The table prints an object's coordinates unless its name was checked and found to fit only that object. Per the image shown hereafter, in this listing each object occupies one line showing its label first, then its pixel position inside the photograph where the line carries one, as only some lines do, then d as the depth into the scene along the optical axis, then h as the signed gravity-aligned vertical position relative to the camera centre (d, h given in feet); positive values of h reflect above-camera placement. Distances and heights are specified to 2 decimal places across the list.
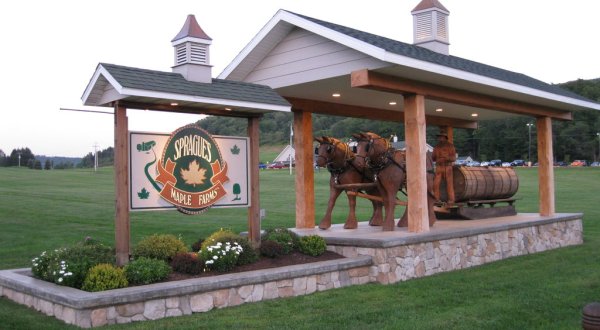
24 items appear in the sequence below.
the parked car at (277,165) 245.32 +5.56
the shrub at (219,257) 27.84 -3.37
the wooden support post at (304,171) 42.63 +0.51
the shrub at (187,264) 27.20 -3.59
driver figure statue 47.44 +0.98
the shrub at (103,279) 24.08 -3.69
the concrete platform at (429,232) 33.13 -3.38
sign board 28.04 +0.51
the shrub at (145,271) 25.30 -3.58
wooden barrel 48.11 -0.69
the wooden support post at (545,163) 51.62 +0.79
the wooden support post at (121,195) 26.96 -0.52
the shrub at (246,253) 29.12 -3.43
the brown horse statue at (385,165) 38.19 +0.73
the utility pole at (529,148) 244.05 +10.05
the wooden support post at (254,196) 32.35 -0.84
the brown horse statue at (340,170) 38.32 +0.48
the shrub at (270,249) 30.78 -3.42
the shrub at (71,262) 25.20 -3.24
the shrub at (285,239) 32.07 -3.08
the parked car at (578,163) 258.57 +3.65
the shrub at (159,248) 28.17 -2.97
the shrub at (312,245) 32.53 -3.47
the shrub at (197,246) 32.89 -3.39
